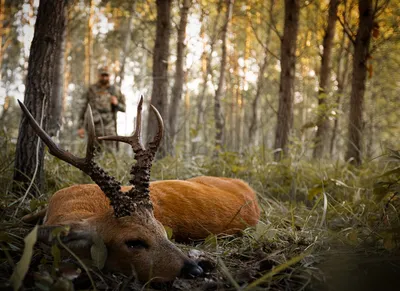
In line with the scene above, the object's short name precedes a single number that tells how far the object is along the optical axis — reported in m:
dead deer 2.60
